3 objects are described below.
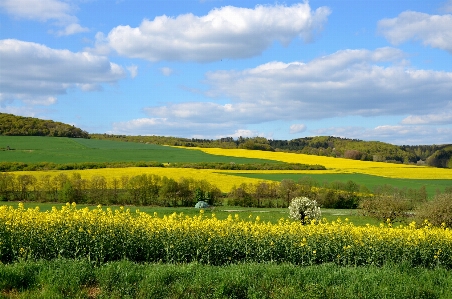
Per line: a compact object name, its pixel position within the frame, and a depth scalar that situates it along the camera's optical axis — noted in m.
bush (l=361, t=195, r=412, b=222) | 26.39
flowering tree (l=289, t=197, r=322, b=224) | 21.41
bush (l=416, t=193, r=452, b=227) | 20.23
